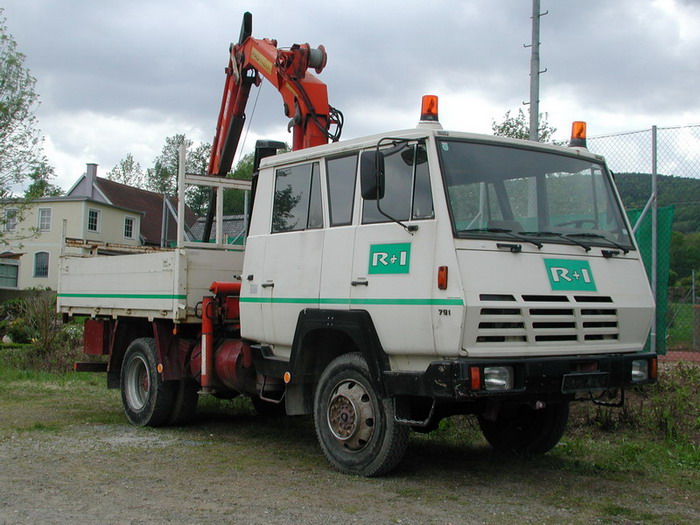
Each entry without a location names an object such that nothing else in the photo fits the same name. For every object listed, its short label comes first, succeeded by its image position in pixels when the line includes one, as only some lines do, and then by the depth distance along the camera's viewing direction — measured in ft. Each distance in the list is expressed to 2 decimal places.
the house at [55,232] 144.66
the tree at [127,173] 260.40
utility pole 32.05
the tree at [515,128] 43.32
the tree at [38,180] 91.15
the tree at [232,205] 43.33
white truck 19.56
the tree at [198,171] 208.48
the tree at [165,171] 257.14
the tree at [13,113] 88.99
